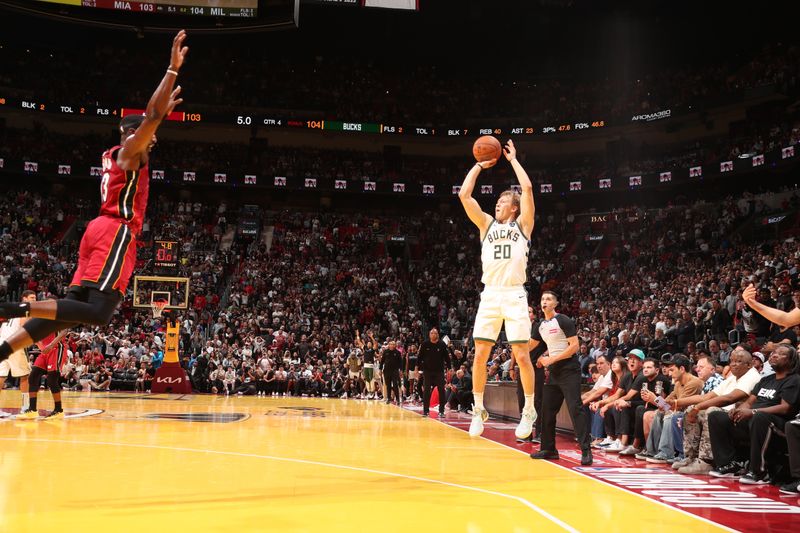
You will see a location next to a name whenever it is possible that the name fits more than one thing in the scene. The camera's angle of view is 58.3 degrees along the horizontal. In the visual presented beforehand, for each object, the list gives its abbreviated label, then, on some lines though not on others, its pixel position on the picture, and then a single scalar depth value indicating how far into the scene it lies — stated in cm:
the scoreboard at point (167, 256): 2244
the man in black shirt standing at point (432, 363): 1485
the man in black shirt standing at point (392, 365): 1898
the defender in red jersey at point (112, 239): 516
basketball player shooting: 746
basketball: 741
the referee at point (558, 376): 778
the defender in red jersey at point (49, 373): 1133
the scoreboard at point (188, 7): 2022
